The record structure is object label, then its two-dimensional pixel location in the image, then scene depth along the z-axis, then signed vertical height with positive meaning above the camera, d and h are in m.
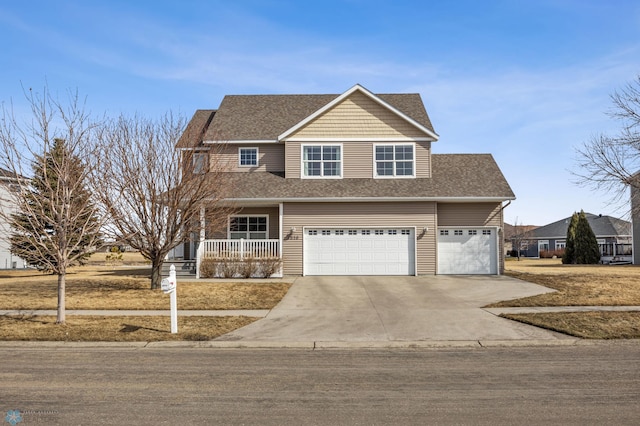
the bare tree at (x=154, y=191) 16.08 +1.76
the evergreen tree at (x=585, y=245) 38.78 -0.36
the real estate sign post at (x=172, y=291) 10.70 -1.06
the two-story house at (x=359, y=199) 21.53 +1.88
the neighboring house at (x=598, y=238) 50.19 +0.27
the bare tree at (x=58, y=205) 11.19 +0.90
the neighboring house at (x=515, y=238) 58.94 +0.42
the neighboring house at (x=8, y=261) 35.44 -1.27
